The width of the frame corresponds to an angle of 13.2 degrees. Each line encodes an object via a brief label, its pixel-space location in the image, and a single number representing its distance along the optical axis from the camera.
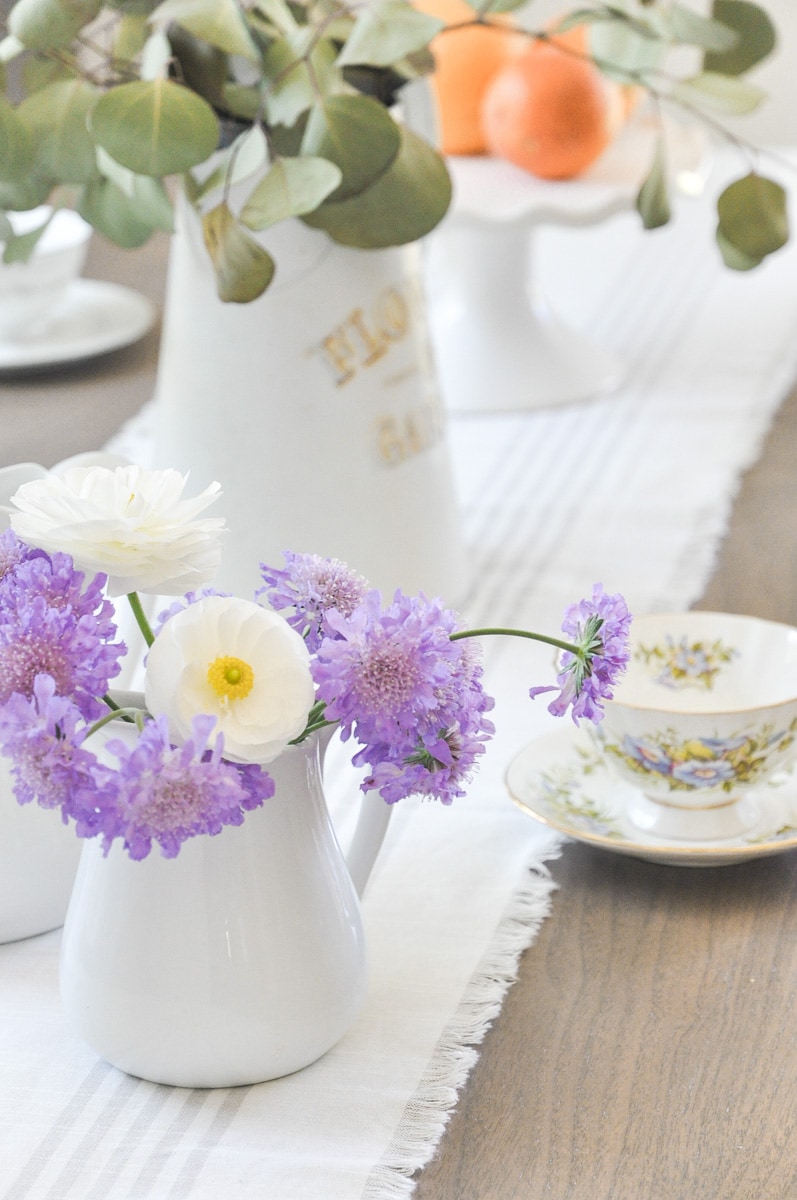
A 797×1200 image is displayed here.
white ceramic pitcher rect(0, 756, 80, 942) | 1.22
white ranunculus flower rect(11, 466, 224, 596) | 1.09
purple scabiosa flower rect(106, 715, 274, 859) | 1.05
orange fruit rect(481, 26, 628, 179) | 1.91
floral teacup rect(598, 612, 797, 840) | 1.26
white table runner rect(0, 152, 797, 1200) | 1.13
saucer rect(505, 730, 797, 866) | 1.26
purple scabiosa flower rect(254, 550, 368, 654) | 1.12
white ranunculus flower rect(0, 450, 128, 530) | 1.23
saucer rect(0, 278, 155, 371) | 1.97
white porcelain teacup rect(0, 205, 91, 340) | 2.00
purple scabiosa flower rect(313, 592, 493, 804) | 1.08
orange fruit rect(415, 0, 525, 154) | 2.03
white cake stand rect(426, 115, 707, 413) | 2.00
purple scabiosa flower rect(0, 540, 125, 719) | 1.07
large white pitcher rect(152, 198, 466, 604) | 1.44
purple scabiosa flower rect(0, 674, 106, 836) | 1.05
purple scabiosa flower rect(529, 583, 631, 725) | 1.10
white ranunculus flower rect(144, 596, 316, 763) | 1.07
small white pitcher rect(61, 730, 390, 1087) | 1.13
